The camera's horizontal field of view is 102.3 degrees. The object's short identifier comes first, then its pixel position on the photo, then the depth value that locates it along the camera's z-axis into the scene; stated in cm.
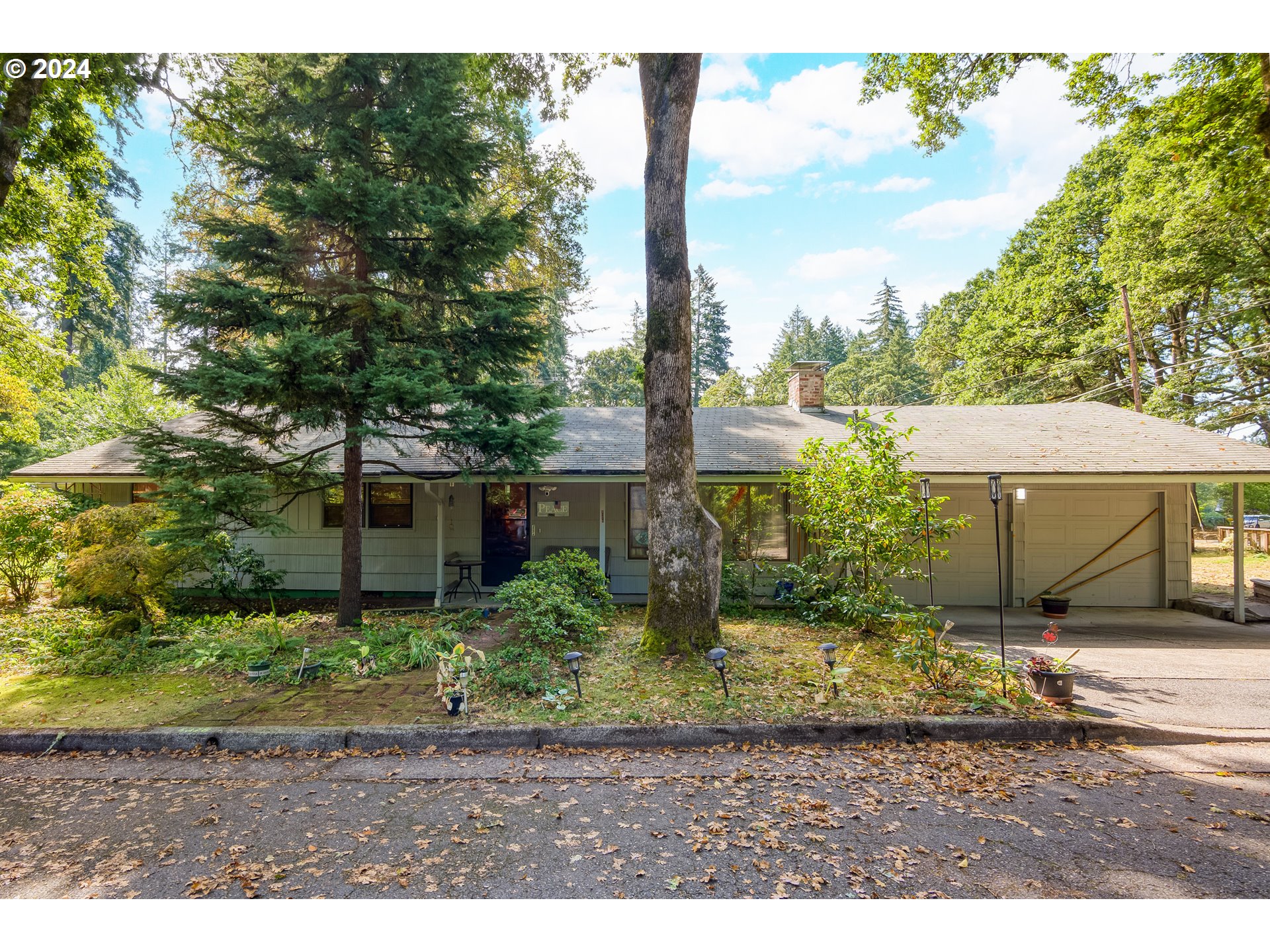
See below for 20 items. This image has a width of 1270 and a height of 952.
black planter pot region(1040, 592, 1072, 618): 889
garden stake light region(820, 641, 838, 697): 482
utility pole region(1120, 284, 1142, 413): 1680
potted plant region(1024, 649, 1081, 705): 484
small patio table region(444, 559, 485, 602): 947
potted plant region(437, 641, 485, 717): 472
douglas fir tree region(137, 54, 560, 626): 621
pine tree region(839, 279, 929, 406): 3675
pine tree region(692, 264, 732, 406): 4134
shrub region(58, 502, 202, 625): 631
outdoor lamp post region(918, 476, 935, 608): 612
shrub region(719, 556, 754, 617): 872
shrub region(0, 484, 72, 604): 867
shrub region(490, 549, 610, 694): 538
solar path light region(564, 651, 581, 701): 465
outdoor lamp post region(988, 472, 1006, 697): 523
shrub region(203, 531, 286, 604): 942
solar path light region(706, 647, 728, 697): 463
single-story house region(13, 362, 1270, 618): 879
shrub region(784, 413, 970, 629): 650
